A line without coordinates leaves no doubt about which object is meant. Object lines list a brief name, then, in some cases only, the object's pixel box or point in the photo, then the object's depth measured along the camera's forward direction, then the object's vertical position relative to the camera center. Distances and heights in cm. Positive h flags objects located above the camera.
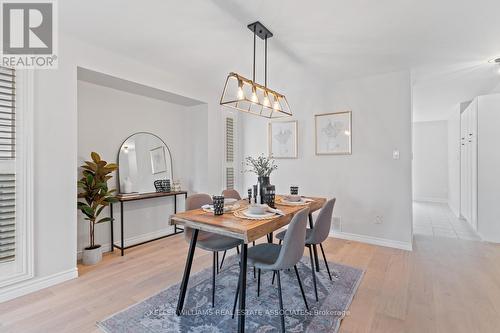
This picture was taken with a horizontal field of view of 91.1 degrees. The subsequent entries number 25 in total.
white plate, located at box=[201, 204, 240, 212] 216 -38
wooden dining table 160 -43
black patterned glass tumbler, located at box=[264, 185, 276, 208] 241 -29
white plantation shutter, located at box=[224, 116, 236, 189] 474 +25
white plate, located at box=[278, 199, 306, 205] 249 -38
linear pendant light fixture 218 +76
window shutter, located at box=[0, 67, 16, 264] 214 +1
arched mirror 348 +6
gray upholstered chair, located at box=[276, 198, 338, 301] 221 -57
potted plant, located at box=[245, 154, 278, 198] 246 -7
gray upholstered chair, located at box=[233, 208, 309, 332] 169 -64
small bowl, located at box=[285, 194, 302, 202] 266 -36
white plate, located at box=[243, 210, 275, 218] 191 -39
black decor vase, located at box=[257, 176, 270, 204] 243 -17
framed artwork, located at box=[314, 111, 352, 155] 381 +53
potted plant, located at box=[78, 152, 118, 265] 280 -32
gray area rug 179 -117
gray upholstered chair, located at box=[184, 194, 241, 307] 216 -69
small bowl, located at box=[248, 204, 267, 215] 199 -36
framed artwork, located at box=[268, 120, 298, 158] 434 +49
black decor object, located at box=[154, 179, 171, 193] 381 -30
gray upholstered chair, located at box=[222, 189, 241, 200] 302 -35
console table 319 -43
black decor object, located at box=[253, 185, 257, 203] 248 -28
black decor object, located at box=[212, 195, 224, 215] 198 -31
